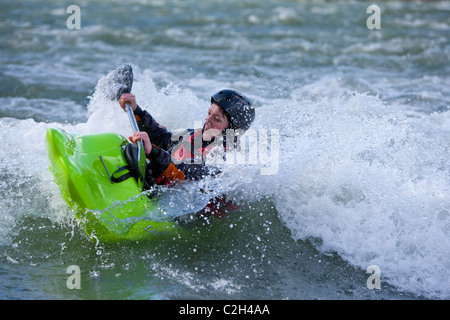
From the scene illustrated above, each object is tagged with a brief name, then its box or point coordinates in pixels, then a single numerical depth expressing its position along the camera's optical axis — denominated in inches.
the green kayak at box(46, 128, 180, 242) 276.2
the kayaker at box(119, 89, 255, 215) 311.1
